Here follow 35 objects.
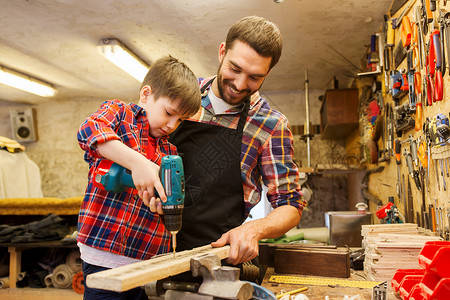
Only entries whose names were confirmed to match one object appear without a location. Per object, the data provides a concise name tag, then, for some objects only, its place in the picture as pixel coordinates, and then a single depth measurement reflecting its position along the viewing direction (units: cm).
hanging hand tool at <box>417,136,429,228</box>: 221
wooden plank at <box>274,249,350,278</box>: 195
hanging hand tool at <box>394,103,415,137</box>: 246
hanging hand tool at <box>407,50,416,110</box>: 237
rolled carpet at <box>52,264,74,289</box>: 397
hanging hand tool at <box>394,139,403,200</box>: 285
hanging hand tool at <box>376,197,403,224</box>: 258
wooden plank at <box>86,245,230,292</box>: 83
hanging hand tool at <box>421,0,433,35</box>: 202
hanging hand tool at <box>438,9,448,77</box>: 180
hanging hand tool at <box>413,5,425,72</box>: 218
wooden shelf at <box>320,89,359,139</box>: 478
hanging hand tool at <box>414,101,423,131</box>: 226
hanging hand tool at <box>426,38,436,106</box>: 196
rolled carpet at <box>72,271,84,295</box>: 385
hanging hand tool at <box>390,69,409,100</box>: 256
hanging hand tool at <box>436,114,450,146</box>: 175
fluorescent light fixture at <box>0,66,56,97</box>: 522
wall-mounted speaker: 712
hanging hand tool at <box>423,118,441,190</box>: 197
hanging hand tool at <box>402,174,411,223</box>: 262
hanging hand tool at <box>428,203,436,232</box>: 209
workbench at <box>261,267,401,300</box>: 155
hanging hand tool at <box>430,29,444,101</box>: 183
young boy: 117
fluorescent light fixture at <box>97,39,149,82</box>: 425
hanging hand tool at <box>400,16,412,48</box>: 245
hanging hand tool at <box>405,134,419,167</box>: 240
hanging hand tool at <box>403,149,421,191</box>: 238
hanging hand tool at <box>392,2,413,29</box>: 261
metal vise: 97
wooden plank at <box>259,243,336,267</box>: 216
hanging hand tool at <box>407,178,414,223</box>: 254
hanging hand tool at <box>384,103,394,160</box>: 305
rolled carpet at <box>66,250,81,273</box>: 399
